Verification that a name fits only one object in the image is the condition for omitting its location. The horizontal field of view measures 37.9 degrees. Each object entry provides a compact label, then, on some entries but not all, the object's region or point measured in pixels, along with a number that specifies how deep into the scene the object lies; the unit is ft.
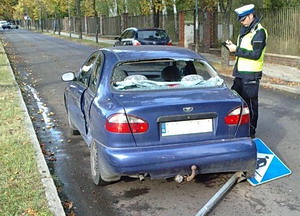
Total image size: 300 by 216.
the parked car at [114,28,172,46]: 61.05
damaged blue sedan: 13.88
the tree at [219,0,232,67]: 52.30
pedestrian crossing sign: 16.12
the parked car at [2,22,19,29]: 298.35
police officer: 18.95
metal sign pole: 13.44
